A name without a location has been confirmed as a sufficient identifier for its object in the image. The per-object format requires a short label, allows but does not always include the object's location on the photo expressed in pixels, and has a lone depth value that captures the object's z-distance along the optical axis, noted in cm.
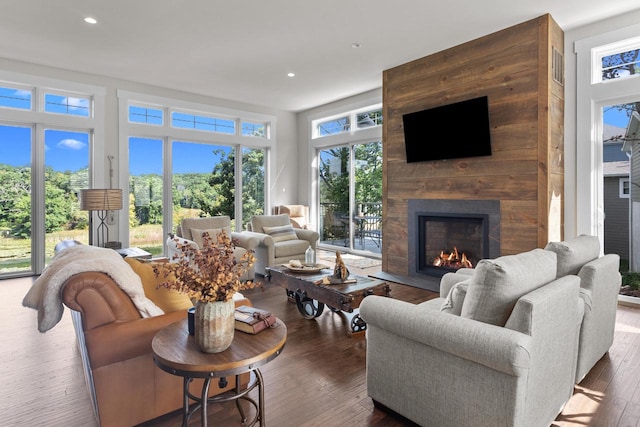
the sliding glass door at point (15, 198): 520
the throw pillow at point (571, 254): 232
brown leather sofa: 176
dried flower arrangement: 154
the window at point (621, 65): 379
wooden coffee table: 299
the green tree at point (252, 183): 754
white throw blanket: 172
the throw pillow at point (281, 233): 556
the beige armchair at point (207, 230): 484
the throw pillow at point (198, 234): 480
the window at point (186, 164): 620
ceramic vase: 154
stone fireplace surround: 425
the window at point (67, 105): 541
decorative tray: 364
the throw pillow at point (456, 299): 193
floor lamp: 446
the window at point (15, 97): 510
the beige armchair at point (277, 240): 508
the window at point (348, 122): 663
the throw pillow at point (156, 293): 226
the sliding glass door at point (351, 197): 671
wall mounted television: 426
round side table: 145
